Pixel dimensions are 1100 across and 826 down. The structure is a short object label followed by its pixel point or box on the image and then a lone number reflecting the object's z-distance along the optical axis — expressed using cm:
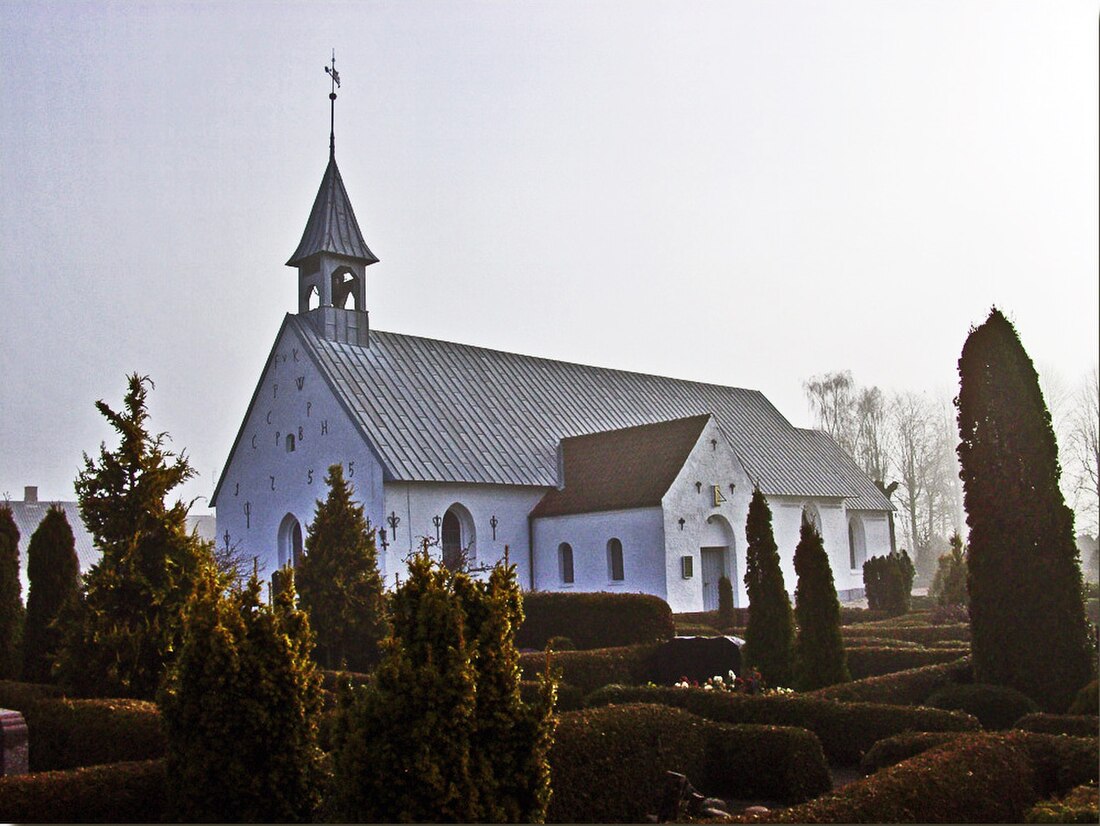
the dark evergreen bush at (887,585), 2220
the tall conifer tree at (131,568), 916
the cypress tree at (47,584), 1140
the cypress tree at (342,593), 1253
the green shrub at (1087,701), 834
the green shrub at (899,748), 700
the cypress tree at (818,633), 1142
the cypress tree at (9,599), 1291
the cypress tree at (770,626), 1210
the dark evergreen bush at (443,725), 479
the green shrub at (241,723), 558
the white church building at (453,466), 2145
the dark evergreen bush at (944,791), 527
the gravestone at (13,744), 782
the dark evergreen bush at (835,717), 824
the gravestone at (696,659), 1249
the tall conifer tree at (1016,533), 961
